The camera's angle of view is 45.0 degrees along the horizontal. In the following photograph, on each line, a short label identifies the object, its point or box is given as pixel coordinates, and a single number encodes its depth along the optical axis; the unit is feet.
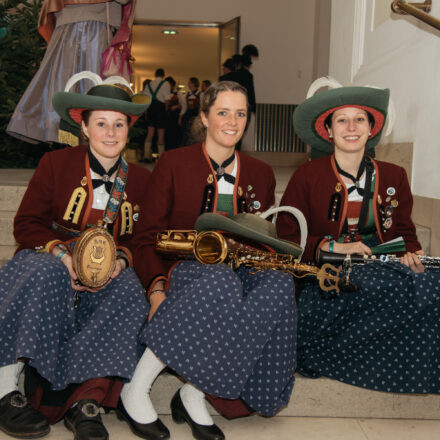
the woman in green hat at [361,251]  7.05
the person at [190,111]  27.10
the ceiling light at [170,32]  45.03
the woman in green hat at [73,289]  6.49
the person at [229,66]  24.41
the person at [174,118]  29.01
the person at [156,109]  30.09
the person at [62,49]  13.41
